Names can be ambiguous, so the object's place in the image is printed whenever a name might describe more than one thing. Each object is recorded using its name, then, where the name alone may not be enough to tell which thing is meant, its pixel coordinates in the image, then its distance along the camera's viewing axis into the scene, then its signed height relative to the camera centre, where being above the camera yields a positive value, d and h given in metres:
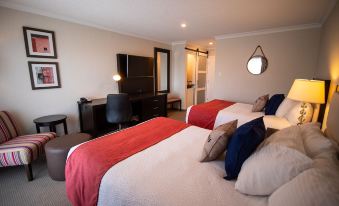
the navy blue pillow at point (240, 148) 1.13 -0.49
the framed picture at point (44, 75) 2.77 +0.07
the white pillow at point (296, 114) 2.14 -0.50
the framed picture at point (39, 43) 2.67 +0.61
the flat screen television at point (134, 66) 4.04 +0.33
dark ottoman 2.04 -0.95
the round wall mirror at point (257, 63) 3.98 +0.35
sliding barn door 6.27 +0.00
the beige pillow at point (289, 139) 1.08 -0.44
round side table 2.63 -0.68
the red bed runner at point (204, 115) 3.03 -0.70
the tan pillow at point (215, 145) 1.32 -0.54
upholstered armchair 1.98 -0.84
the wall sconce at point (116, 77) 3.84 +0.04
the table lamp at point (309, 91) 1.82 -0.16
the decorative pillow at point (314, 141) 1.04 -0.44
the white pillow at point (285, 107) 2.47 -0.45
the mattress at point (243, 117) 2.41 -0.64
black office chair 3.09 -0.57
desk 3.20 -0.75
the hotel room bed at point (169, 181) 0.96 -0.69
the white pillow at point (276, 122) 2.35 -0.66
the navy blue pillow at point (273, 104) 2.79 -0.46
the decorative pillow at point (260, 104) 2.99 -0.48
